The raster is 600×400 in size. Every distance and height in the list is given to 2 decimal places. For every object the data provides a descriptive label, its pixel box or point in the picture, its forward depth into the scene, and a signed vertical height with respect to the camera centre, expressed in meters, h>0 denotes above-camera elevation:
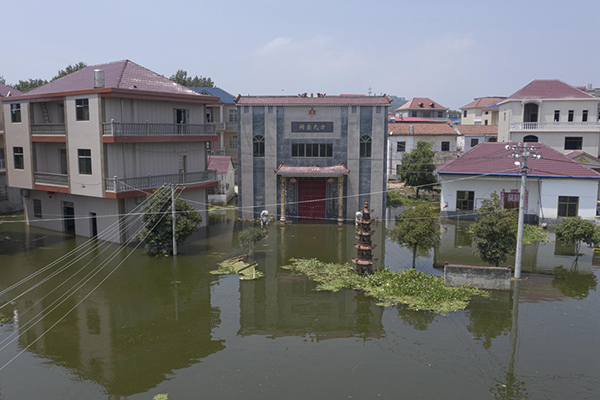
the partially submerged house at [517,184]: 32.66 -1.64
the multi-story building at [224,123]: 53.72 +4.23
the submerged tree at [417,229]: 21.95 -3.23
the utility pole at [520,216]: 20.66 -2.43
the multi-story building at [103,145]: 26.41 +0.90
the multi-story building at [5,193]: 37.53 -2.77
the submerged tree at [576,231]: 24.48 -3.67
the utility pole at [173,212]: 23.91 -2.74
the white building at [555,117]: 43.81 +4.24
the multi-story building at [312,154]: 33.69 +0.45
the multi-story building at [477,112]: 70.19 +8.33
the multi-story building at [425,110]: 77.56 +8.40
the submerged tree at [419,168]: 42.69 -0.69
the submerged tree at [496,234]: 20.97 -3.30
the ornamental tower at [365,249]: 21.16 -3.98
